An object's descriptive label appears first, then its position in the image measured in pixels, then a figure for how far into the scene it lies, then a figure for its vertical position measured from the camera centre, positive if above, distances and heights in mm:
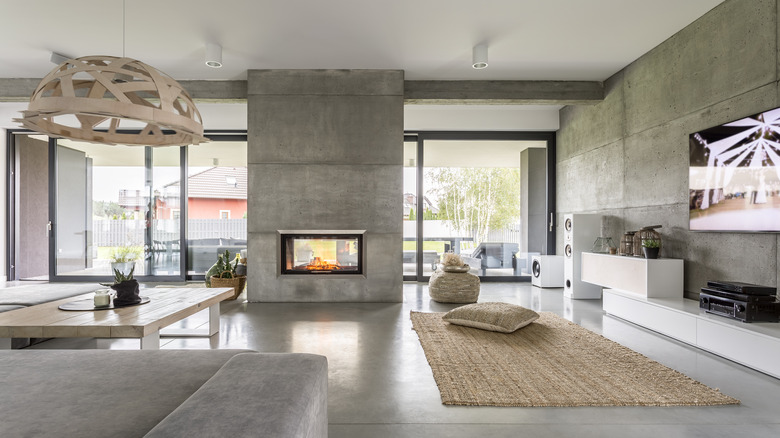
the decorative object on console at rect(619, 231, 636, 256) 4598 -209
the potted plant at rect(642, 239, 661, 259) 4129 -228
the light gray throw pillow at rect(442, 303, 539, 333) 3707 -843
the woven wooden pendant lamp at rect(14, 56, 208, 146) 2240 +699
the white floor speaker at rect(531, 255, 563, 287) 6547 -724
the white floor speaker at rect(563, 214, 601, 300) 5668 -300
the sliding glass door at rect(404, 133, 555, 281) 6926 +408
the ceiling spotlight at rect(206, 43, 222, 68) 4582 +1936
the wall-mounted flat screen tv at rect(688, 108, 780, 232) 3105 +414
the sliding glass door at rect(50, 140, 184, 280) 6895 +300
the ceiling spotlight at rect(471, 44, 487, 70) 4625 +1932
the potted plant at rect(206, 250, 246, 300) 5234 -647
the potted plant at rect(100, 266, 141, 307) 2962 -453
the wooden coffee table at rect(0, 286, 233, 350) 2309 -561
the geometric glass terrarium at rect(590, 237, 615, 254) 5371 -257
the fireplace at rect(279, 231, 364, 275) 5422 -355
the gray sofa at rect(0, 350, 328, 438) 899 -482
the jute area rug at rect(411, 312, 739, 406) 2321 -968
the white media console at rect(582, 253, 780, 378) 2783 -751
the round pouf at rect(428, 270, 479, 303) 5207 -786
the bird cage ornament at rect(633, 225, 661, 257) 4262 -111
